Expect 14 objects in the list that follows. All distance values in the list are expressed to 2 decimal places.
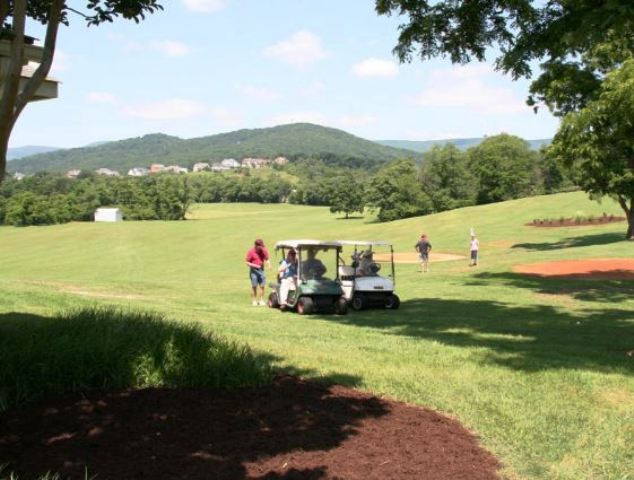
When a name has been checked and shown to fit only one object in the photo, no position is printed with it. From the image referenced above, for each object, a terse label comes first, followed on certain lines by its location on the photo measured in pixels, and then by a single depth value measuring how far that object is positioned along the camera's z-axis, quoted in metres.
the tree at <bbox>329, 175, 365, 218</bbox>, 103.75
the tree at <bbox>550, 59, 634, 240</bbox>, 16.27
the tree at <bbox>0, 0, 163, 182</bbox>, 4.59
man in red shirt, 17.77
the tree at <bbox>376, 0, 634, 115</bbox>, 9.98
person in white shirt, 29.78
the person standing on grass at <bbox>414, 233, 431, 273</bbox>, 29.19
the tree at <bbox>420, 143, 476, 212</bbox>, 105.81
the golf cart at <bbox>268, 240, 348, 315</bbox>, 15.84
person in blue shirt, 16.42
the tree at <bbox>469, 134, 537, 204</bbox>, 96.56
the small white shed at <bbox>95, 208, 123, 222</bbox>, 119.50
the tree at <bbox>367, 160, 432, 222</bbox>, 94.50
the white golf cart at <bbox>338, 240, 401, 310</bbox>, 16.41
